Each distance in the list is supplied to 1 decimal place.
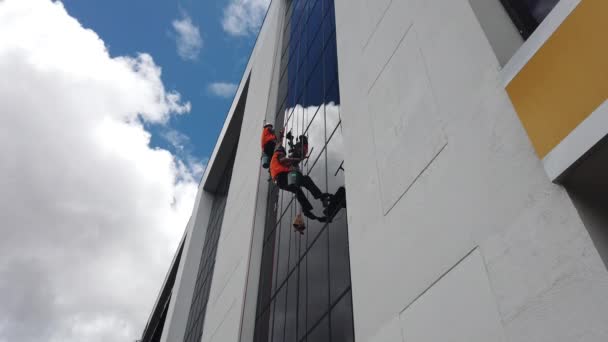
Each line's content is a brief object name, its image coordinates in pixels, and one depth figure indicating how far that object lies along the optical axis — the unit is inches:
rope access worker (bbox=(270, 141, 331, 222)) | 418.8
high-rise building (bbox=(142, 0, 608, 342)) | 144.4
